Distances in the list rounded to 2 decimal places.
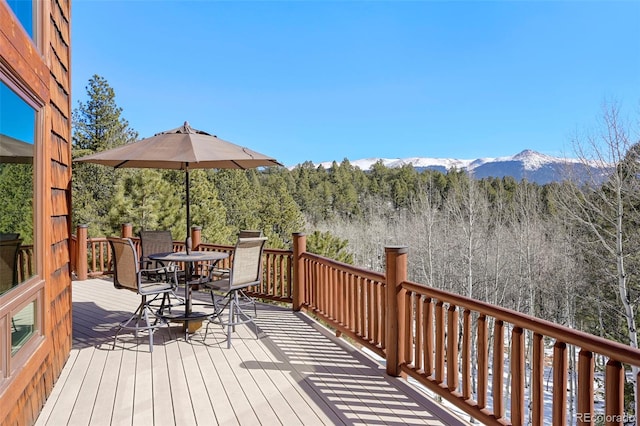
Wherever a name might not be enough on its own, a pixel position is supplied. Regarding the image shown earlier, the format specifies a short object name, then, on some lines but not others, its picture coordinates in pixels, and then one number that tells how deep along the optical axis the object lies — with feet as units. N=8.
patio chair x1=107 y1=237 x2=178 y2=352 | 12.80
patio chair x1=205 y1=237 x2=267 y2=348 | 13.23
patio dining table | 13.74
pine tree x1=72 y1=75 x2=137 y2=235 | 57.77
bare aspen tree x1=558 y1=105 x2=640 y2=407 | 38.11
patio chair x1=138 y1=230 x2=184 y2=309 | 19.98
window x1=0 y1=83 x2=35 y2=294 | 6.90
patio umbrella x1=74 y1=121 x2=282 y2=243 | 12.97
